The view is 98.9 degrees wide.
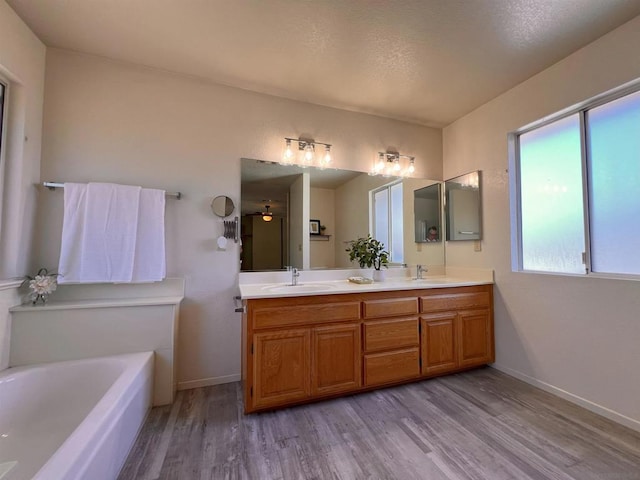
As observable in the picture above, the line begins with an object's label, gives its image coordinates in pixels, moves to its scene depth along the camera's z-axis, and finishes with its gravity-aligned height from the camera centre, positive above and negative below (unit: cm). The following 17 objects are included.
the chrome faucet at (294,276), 242 -23
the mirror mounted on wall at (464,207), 273 +47
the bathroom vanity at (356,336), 182 -65
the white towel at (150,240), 200 +7
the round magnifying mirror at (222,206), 227 +37
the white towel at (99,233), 186 +11
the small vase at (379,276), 261 -24
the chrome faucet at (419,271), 288 -21
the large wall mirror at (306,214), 241 +35
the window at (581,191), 178 +45
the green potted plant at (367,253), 270 -2
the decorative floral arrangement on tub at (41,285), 175 -23
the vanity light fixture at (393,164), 289 +93
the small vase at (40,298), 179 -33
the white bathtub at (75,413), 108 -84
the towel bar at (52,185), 187 +44
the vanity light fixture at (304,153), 252 +92
